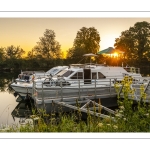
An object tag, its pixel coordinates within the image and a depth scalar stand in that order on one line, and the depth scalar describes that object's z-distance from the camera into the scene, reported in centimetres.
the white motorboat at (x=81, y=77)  912
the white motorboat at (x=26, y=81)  1112
